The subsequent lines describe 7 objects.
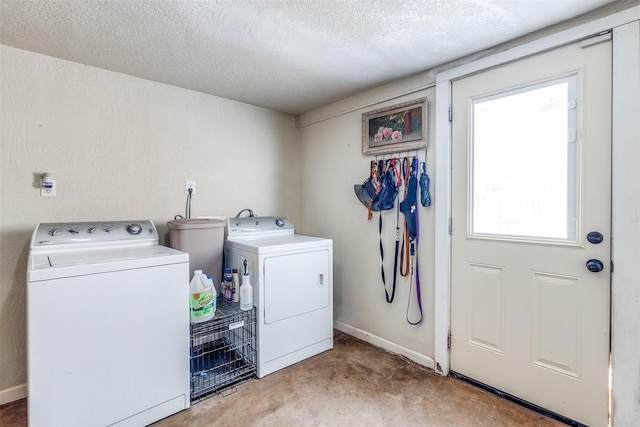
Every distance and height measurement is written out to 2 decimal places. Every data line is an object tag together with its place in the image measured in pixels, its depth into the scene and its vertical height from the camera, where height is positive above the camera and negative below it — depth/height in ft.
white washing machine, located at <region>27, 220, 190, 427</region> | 4.44 -1.97
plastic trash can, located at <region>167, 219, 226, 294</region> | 7.11 -0.78
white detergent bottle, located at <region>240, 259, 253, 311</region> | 6.79 -1.93
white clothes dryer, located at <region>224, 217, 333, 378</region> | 6.82 -1.92
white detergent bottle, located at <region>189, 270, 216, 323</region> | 6.01 -1.78
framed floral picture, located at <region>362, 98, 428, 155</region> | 7.24 +2.09
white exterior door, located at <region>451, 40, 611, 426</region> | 5.01 -0.36
